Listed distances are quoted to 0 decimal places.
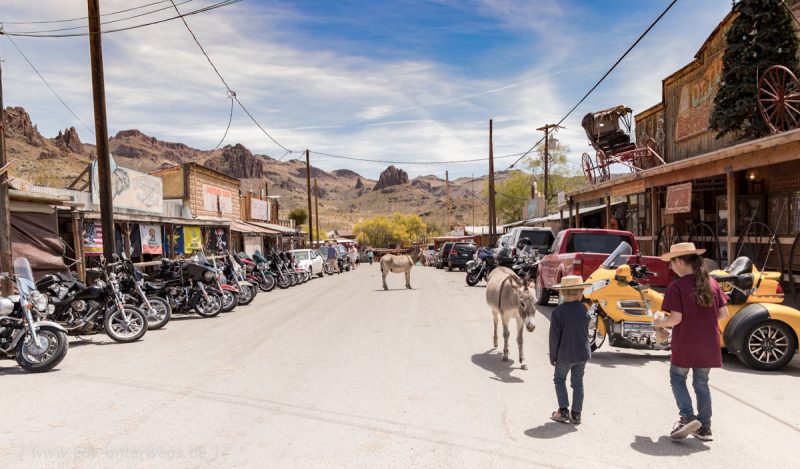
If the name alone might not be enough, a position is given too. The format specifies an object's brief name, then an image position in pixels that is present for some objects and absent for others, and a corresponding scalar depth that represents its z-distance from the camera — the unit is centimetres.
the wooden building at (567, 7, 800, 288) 1277
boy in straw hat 536
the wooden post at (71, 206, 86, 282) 1531
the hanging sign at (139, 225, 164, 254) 2009
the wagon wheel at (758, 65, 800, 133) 1375
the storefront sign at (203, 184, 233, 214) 3444
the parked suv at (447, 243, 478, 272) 3862
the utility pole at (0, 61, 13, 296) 1173
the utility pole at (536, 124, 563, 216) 4066
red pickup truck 1235
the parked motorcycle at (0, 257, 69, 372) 818
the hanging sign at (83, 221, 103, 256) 1653
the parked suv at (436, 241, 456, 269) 4383
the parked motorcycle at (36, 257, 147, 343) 1025
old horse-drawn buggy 2250
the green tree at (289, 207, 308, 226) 10189
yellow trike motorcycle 759
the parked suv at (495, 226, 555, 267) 2240
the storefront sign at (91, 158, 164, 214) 2087
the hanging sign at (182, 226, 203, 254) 2405
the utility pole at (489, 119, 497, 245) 4415
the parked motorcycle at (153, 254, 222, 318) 1445
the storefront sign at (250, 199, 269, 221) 4392
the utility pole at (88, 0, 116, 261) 1429
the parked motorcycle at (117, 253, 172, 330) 1184
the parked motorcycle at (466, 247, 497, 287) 2334
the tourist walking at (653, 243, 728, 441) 487
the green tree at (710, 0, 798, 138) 1512
